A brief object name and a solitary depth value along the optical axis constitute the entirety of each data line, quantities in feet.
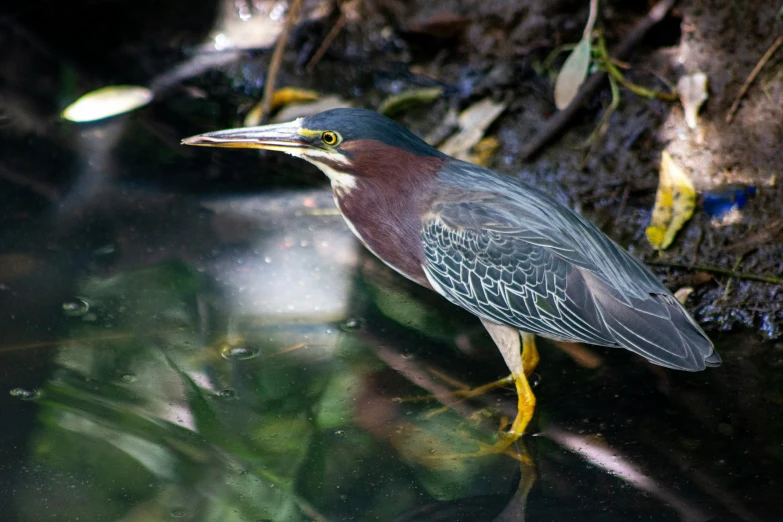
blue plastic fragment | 29.37
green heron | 21.85
